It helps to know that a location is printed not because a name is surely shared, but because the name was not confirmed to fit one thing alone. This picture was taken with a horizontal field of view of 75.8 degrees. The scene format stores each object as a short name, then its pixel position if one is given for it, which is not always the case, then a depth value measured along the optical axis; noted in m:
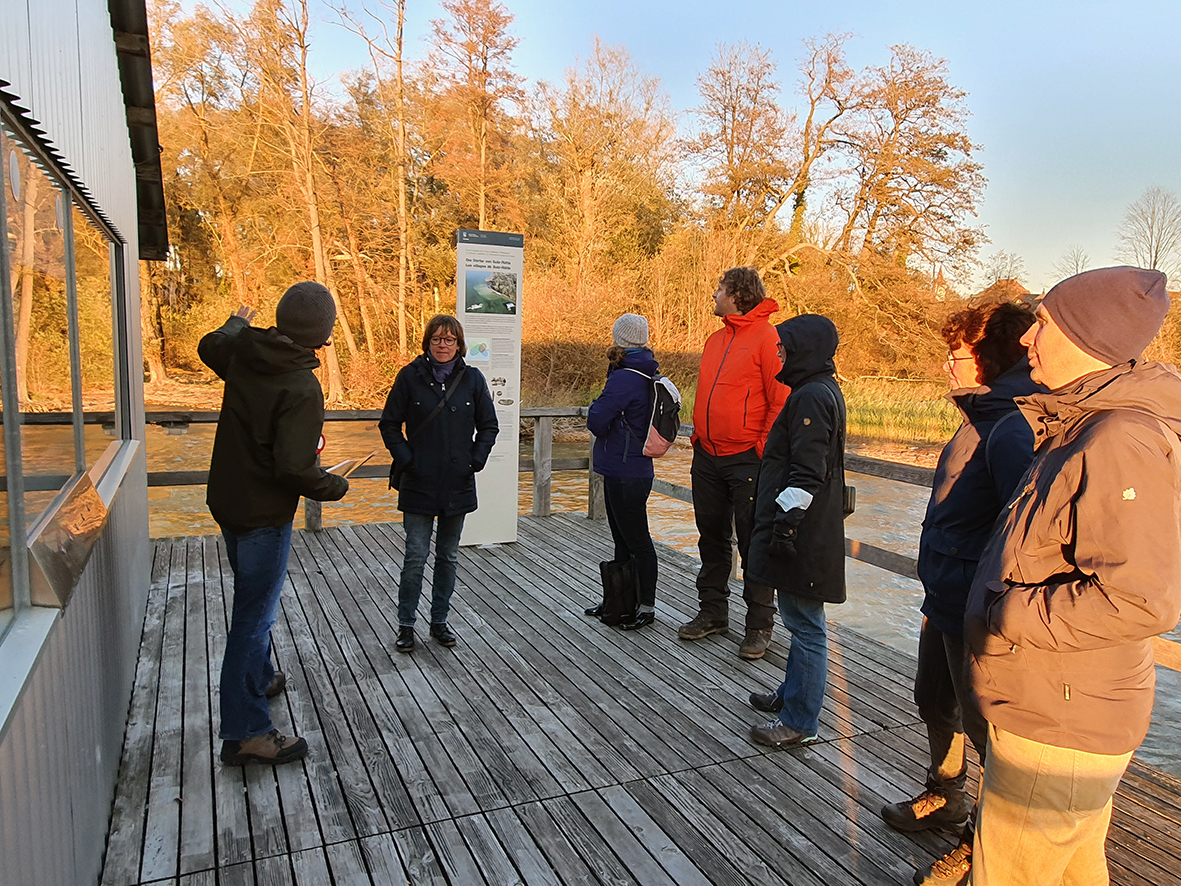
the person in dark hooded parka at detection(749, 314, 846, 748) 2.71
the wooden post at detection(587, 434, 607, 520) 6.60
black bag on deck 4.11
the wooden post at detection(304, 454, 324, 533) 5.88
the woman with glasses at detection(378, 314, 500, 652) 3.70
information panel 5.57
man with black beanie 2.47
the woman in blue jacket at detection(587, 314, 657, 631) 3.99
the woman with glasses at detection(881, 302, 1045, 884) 1.95
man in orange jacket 3.63
